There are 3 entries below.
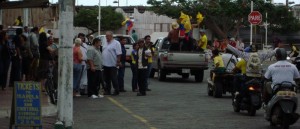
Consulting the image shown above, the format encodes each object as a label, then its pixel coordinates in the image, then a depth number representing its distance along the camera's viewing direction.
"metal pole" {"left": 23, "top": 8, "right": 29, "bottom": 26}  36.60
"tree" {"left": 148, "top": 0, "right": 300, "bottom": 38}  66.25
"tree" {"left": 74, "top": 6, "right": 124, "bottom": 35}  72.81
